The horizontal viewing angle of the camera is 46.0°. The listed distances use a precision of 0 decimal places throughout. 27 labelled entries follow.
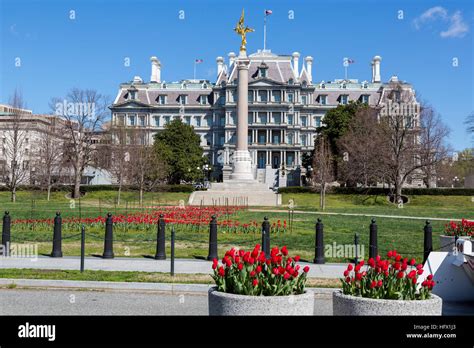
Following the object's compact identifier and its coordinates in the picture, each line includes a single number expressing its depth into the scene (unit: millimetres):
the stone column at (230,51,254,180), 54438
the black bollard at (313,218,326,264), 14844
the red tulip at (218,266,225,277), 6637
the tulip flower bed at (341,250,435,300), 6469
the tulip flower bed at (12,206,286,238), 22525
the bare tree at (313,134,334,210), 48031
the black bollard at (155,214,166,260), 15375
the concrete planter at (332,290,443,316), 6250
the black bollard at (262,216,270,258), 14734
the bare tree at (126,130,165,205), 51769
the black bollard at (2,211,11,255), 16084
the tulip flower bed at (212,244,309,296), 6453
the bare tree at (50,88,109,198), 63031
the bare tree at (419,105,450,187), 59906
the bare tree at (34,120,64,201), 59300
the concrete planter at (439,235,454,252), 12308
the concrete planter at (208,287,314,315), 6188
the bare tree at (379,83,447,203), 56688
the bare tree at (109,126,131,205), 55094
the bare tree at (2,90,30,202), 54728
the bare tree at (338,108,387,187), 57312
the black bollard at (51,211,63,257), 15625
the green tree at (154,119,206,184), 78188
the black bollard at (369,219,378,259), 14590
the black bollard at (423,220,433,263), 14390
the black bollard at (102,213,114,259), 15539
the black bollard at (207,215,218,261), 15008
